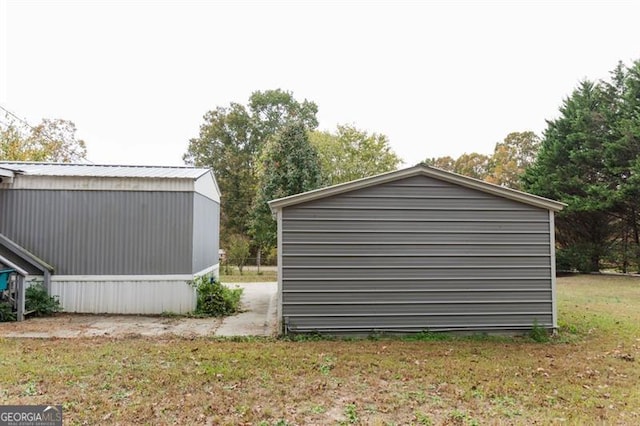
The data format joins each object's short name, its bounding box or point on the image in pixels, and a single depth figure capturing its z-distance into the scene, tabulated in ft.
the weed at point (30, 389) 11.15
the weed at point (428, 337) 18.74
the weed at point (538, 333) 19.05
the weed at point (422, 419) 9.83
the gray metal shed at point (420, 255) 19.34
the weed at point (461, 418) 9.85
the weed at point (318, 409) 10.41
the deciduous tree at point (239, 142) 87.81
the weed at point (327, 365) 13.80
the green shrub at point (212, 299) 24.88
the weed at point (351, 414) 9.87
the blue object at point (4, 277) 21.07
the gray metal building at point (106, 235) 24.08
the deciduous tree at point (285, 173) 56.90
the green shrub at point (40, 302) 23.00
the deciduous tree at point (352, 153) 79.82
